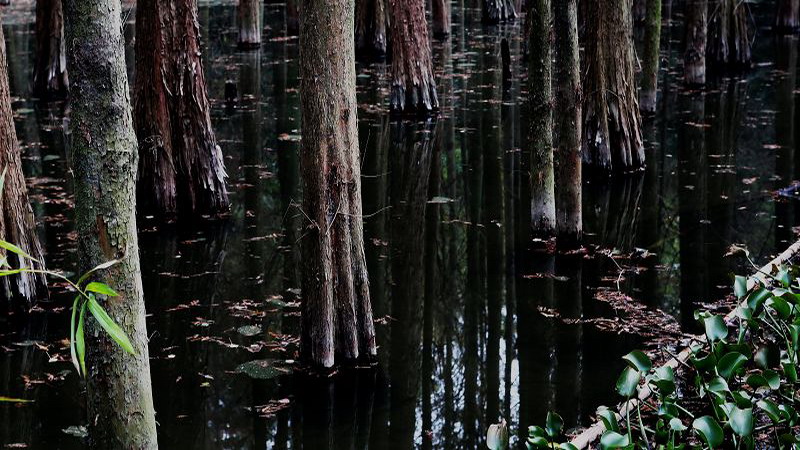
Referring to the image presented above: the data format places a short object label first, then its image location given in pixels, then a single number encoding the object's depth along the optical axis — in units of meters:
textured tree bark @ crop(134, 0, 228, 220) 9.61
